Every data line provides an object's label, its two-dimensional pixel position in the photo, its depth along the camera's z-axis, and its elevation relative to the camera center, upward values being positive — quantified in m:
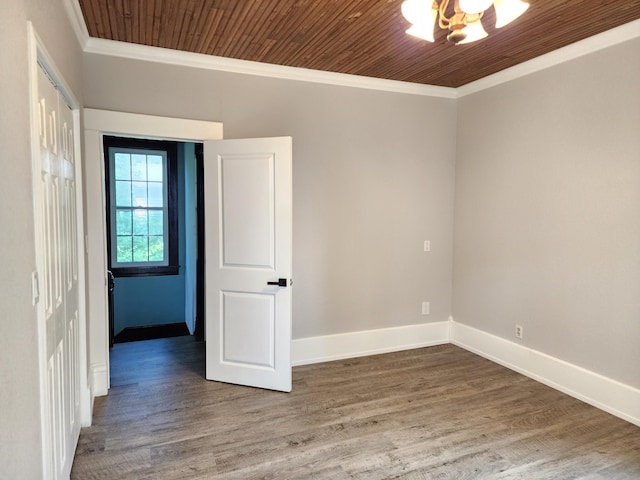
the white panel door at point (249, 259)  3.20 -0.32
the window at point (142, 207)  5.54 +0.17
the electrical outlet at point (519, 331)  3.62 -1.01
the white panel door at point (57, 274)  1.58 -0.26
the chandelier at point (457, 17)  1.94 +1.00
